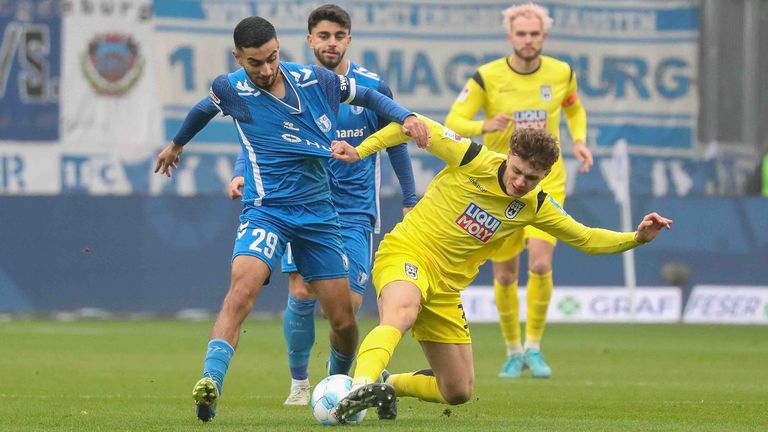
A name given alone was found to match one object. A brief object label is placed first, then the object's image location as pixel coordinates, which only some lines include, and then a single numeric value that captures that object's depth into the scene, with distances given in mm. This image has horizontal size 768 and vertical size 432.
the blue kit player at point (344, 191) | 18594
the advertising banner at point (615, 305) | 38594
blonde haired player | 23469
